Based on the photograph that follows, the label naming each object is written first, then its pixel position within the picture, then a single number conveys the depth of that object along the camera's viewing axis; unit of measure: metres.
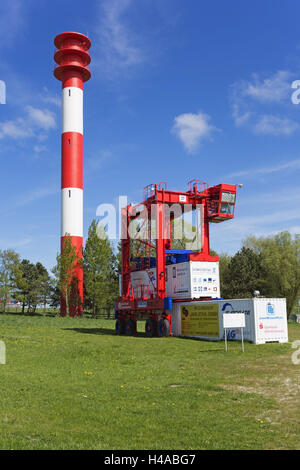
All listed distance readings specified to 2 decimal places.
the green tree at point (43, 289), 75.00
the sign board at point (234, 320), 19.44
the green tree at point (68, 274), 54.34
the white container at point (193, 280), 28.06
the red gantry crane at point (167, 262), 28.52
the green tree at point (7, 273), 71.00
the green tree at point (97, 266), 61.44
